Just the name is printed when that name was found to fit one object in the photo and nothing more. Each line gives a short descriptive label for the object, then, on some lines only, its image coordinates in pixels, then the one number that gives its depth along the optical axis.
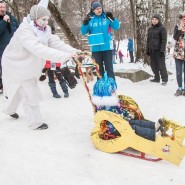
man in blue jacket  6.30
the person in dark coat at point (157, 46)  7.18
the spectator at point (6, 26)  6.06
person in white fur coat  4.02
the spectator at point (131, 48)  19.09
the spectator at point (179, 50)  6.08
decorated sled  3.48
